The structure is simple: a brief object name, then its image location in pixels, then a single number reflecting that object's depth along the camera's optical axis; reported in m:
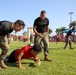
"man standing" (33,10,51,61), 4.10
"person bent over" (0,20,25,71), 2.81
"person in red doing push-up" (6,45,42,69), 3.26
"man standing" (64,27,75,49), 7.76
